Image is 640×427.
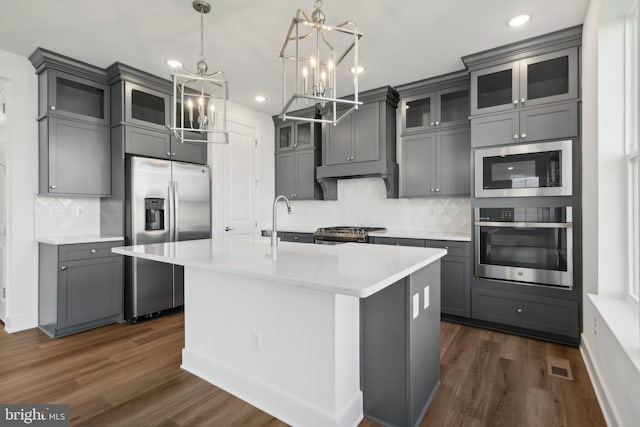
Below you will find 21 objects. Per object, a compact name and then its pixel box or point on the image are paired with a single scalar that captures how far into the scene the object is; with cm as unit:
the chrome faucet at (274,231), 219
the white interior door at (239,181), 451
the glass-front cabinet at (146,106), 343
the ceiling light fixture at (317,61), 150
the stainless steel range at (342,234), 385
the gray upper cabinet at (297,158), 473
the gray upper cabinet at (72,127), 311
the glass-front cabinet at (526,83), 279
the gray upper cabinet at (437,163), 358
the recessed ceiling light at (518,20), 252
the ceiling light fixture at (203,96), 206
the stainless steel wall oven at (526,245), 279
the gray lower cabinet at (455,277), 325
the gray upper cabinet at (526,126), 278
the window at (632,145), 197
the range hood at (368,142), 400
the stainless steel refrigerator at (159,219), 339
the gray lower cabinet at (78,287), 300
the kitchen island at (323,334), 165
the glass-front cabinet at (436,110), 368
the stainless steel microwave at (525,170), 278
